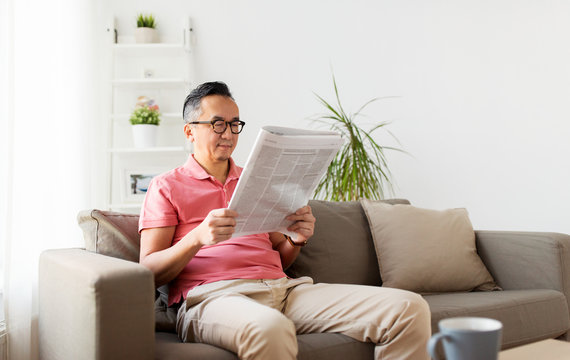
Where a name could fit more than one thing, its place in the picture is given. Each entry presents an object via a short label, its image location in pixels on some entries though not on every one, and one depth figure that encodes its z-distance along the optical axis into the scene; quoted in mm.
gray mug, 737
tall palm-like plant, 2920
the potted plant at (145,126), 3111
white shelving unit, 3217
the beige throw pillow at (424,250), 2035
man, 1274
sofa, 1140
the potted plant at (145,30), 3223
